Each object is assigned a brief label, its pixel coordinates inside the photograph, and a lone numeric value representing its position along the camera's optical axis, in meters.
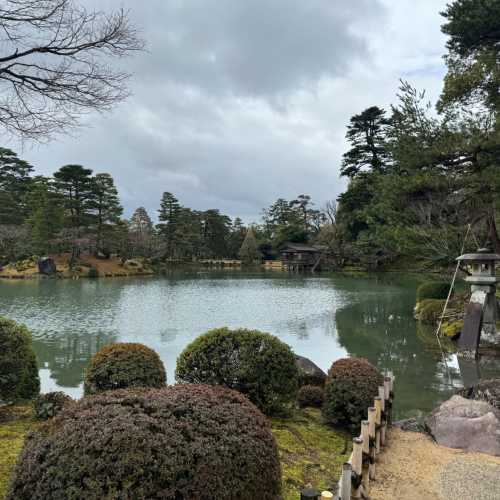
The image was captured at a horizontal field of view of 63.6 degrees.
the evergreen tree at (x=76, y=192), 37.72
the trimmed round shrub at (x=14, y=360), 4.67
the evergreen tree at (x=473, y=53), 11.29
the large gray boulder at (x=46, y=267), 34.00
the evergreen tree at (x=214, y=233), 55.79
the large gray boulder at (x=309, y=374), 6.14
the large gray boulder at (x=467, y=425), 4.02
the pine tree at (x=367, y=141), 36.97
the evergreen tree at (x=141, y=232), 44.53
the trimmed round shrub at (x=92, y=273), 35.37
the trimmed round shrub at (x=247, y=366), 4.57
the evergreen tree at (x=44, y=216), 36.19
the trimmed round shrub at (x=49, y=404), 4.43
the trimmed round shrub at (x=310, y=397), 5.54
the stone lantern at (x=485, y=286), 10.02
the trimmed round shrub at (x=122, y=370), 4.59
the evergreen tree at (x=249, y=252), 54.16
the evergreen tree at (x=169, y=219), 48.94
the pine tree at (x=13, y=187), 38.06
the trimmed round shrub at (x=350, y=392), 4.51
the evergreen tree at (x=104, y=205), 38.97
